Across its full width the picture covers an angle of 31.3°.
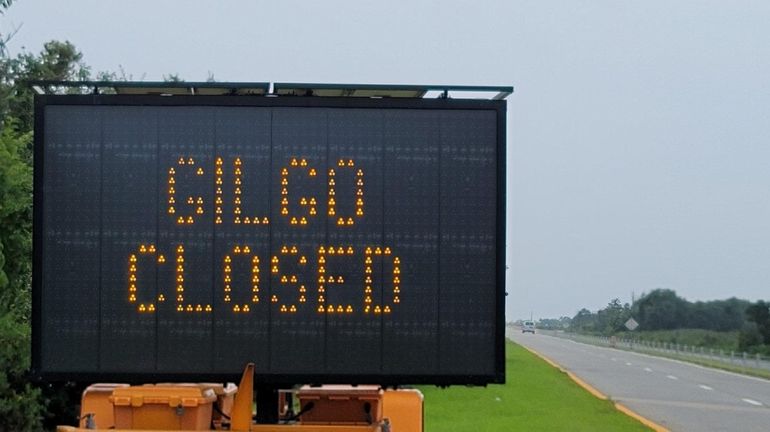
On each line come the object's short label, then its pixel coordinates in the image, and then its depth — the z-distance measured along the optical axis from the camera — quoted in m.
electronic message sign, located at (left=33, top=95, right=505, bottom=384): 7.24
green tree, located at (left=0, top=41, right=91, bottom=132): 20.41
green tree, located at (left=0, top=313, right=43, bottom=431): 12.71
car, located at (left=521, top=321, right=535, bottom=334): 164.25
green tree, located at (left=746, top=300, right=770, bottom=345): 78.37
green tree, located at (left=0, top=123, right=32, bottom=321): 13.77
